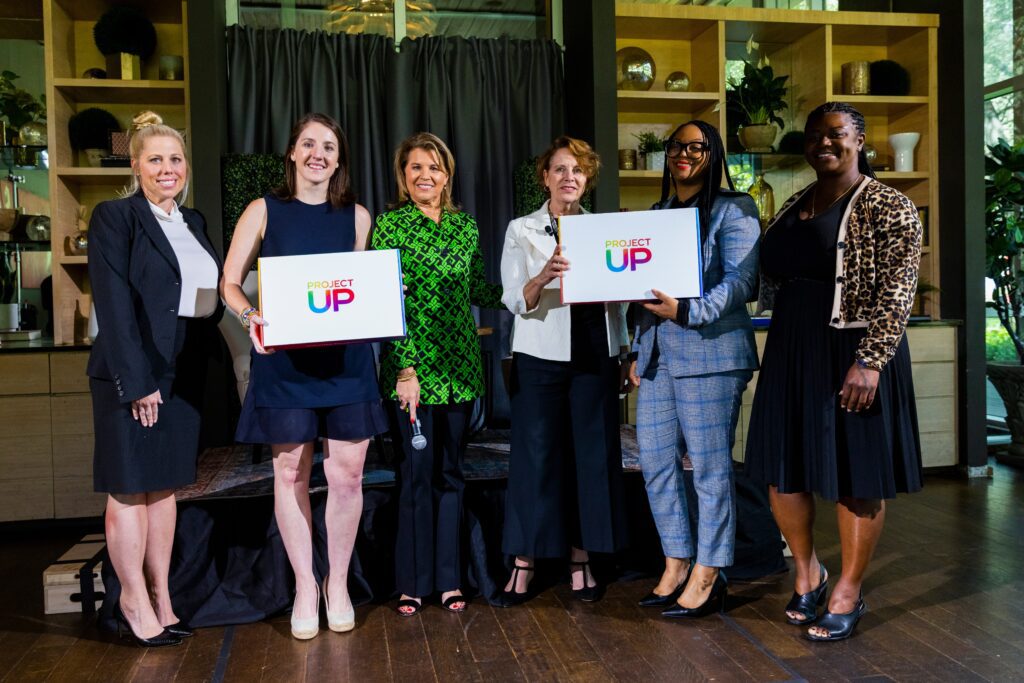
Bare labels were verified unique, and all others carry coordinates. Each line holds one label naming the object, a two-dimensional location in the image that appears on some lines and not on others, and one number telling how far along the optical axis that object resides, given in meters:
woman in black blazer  2.38
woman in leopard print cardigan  2.34
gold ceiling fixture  4.71
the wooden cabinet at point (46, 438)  3.95
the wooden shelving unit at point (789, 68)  4.75
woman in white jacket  2.69
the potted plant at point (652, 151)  4.75
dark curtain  4.38
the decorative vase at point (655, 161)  4.77
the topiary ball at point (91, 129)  4.32
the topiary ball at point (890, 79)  5.00
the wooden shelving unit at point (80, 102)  4.21
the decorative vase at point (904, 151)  4.95
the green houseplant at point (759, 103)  4.80
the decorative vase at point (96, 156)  4.31
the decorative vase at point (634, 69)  4.71
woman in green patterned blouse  2.64
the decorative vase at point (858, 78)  4.97
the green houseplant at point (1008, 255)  4.85
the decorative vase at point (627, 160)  4.77
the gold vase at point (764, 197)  5.04
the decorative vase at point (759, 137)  4.85
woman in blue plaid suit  2.55
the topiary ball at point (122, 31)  4.25
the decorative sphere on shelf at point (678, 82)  4.79
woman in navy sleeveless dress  2.47
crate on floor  2.89
